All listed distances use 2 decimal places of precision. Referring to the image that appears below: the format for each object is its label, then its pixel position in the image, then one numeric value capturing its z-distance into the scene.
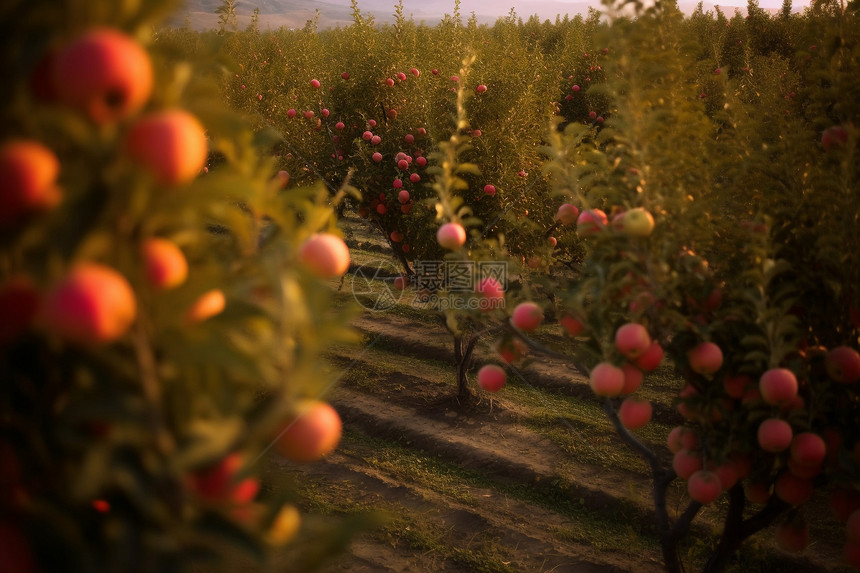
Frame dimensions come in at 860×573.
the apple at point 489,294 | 2.19
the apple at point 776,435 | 1.81
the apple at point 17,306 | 0.64
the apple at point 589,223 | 2.05
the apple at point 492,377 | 2.46
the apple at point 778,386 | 1.74
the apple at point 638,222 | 1.78
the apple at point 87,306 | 0.60
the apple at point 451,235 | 2.07
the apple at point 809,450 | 1.81
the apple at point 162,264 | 0.70
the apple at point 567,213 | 2.43
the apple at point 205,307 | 0.76
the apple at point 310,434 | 0.87
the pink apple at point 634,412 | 2.11
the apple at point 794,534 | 2.32
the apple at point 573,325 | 2.10
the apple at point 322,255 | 1.05
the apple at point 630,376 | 1.91
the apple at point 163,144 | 0.66
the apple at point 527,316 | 2.07
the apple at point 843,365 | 1.88
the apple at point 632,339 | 1.76
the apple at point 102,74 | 0.61
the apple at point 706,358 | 1.86
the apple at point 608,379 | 1.84
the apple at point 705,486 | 2.01
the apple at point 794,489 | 2.01
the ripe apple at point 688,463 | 2.13
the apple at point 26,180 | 0.62
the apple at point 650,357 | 1.89
